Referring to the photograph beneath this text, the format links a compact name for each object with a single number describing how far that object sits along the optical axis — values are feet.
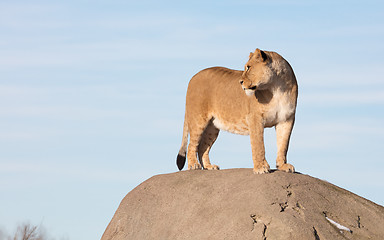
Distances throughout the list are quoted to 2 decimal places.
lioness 62.34
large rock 57.62
